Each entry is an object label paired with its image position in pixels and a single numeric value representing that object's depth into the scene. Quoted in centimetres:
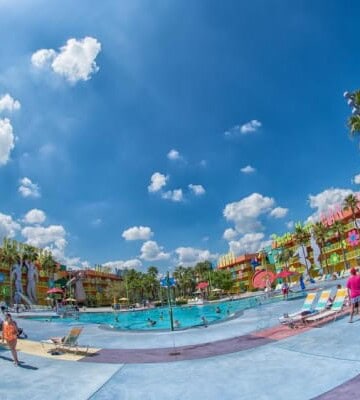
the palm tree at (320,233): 7569
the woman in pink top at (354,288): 1160
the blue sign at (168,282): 1825
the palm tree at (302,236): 8024
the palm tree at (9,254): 6731
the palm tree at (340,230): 7250
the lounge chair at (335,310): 1283
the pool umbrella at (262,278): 2915
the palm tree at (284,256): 8481
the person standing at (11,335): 990
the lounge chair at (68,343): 1186
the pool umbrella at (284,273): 3175
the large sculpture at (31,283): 7644
